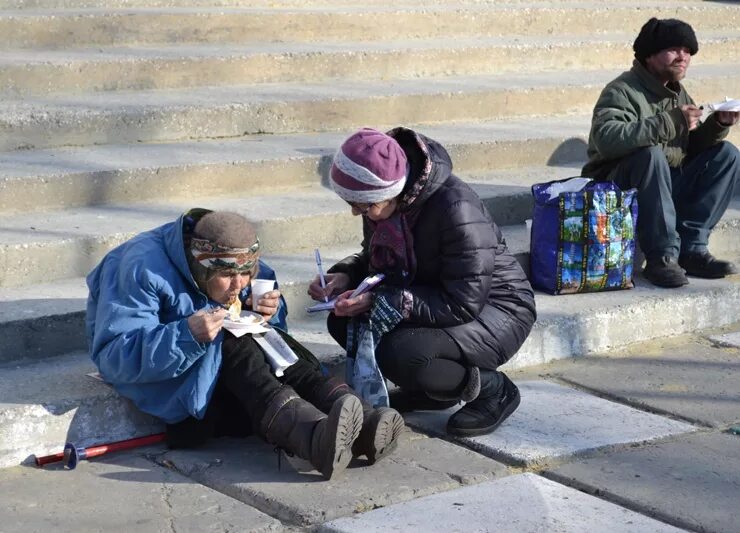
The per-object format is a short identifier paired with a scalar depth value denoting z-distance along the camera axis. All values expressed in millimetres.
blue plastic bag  5545
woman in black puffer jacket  4211
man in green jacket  5828
